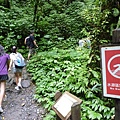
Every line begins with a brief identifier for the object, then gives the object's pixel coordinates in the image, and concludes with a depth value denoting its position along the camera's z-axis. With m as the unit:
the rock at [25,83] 5.16
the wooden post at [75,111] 2.08
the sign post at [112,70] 1.41
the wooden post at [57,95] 2.56
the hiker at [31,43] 7.44
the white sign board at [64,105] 2.25
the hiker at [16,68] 4.76
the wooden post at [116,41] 1.42
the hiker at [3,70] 3.86
